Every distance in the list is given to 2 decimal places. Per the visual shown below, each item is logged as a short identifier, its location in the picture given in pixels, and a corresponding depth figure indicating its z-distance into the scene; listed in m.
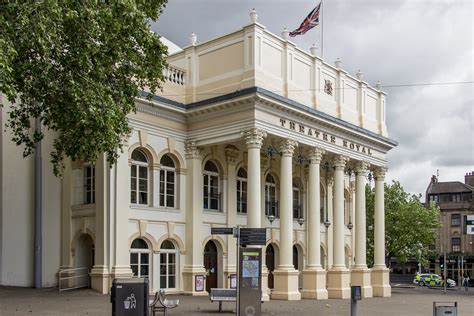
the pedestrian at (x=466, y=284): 53.00
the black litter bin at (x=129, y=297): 13.76
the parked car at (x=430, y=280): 60.34
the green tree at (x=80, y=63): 14.81
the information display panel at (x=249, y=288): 17.58
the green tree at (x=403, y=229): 52.41
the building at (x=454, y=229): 80.38
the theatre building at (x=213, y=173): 26.20
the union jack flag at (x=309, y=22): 29.55
